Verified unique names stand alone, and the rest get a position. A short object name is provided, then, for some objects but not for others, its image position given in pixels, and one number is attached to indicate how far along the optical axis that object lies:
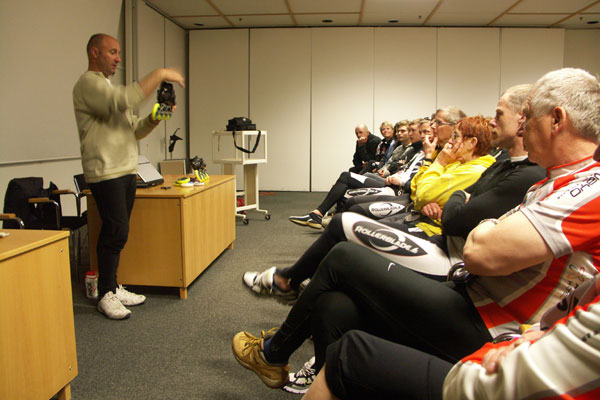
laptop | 2.72
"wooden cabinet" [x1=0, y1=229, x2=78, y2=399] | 1.27
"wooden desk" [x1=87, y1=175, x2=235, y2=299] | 2.52
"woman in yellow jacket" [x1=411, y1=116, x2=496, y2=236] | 2.05
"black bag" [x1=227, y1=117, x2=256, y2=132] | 5.13
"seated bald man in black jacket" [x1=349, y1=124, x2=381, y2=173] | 5.65
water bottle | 2.49
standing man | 2.19
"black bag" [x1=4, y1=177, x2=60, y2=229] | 2.77
